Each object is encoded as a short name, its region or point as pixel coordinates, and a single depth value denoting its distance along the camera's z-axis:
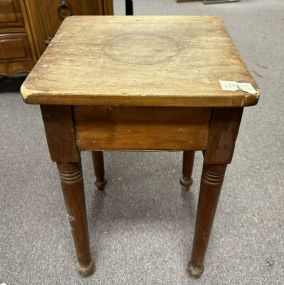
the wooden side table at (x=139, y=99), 0.53
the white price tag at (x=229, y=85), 0.54
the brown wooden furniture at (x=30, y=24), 1.46
